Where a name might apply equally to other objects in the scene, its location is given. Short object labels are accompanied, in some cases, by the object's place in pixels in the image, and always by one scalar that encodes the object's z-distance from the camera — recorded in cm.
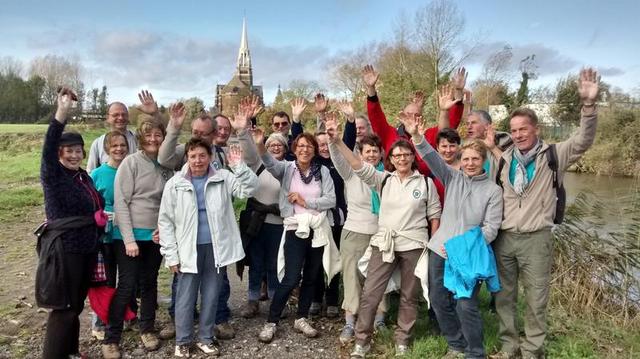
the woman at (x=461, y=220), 412
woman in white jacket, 442
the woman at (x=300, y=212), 494
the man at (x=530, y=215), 406
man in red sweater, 544
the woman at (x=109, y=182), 452
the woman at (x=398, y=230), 444
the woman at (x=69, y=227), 392
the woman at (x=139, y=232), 445
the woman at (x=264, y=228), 528
